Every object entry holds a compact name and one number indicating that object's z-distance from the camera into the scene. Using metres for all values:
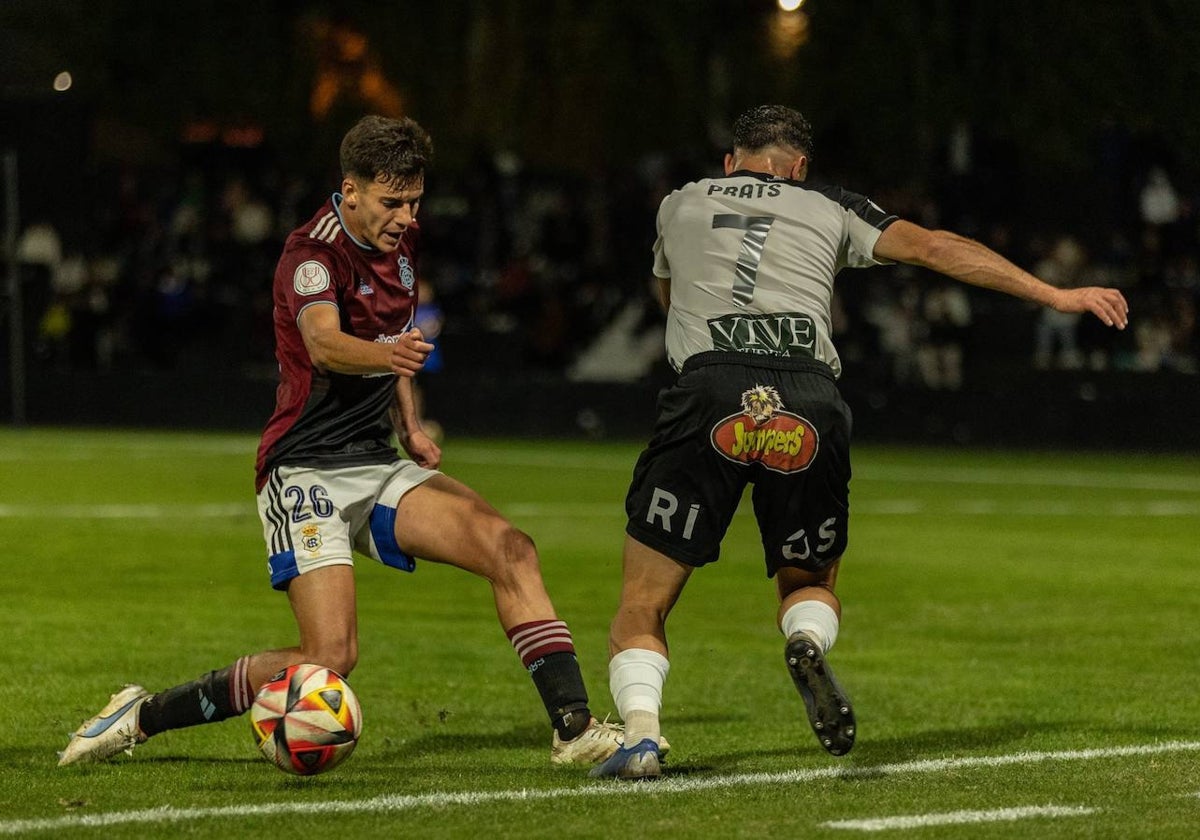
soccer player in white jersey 13.74
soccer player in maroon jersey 14.16
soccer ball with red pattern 13.17
